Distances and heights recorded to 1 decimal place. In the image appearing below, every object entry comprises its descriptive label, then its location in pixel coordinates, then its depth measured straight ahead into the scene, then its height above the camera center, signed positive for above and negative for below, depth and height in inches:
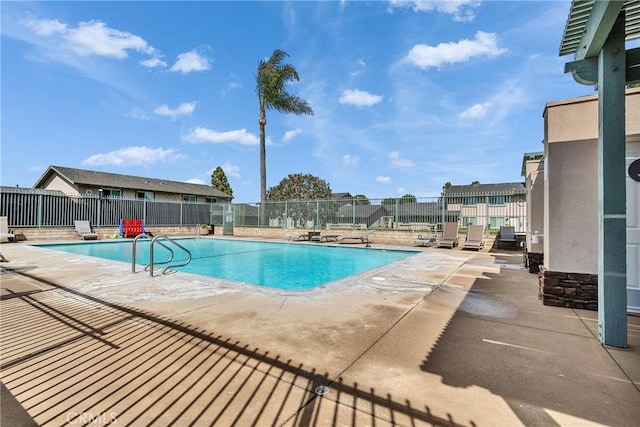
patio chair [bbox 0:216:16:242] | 515.8 -30.3
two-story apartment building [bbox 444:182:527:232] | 501.7 +16.6
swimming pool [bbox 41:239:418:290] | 326.3 -63.3
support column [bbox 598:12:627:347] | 106.8 +11.3
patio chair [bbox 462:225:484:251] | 464.8 -33.1
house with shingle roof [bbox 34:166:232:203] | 846.5 +99.8
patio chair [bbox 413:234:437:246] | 523.8 -41.1
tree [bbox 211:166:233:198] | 1732.2 +221.7
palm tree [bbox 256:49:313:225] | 780.0 +345.3
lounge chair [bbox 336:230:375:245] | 584.4 -41.7
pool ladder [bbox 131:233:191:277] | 242.2 -43.7
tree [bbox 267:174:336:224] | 1581.0 +160.8
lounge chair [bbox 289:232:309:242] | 644.7 -44.8
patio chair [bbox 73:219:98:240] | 609.9 -31.4
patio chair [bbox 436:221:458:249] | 489.7 -32.3
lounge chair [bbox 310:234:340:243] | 629.2 -45.5
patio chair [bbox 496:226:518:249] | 462.3 -28.7
